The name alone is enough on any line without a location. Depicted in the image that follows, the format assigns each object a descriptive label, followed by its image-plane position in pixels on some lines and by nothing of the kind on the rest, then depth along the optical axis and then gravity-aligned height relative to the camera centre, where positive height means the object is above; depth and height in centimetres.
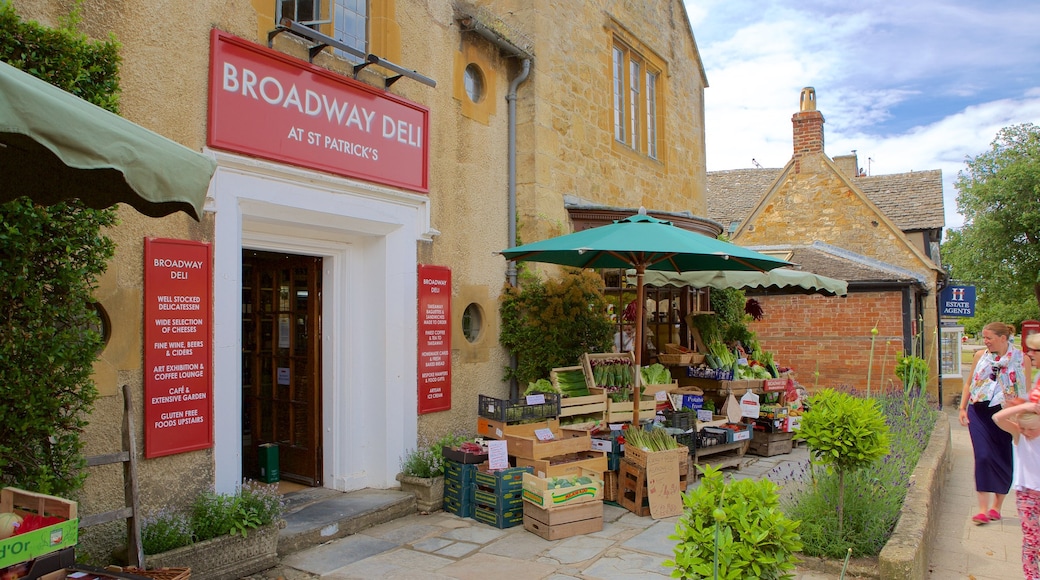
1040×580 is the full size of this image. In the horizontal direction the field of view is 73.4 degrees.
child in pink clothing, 461 -106
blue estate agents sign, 1994 +24
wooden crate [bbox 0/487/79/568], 298 -89
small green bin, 693 -147
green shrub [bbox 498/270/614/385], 799 -11
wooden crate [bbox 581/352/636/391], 782 -55
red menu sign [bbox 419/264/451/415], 704 -26
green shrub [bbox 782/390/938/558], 499 -149
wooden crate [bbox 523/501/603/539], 568 -172
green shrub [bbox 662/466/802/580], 296 -97
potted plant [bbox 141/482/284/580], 447 -148
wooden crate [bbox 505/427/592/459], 633 -123
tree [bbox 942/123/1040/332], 2098 +281
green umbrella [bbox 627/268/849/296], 938 +44
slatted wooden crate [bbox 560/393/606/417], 724 -97
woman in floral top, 647 -93
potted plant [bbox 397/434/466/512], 650 -153
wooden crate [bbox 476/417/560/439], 666 -111
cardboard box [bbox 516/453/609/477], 621 -137
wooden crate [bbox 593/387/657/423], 752 -106
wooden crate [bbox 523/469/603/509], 571 -151
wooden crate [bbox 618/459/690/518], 638 -164
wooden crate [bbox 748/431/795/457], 923 -177
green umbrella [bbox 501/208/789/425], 605 +59
